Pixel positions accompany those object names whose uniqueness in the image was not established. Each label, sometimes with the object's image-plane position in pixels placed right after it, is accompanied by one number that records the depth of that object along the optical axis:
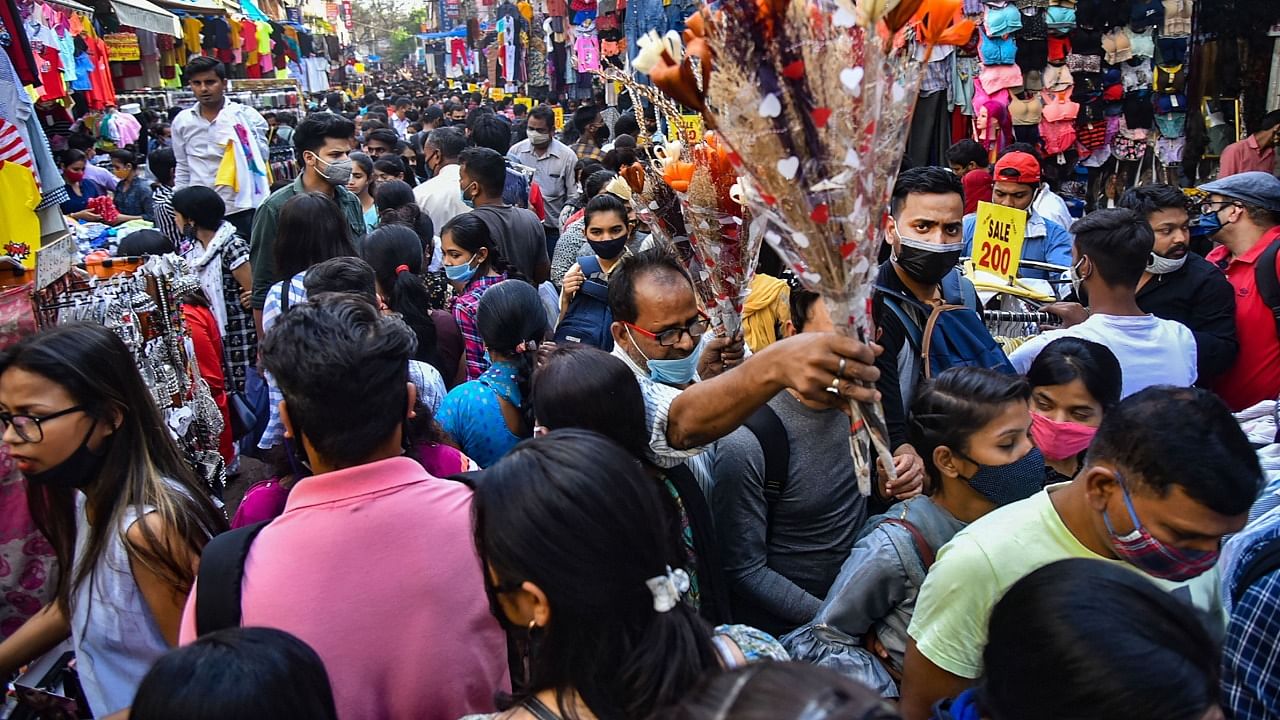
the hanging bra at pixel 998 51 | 8.25
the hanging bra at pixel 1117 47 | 8.20
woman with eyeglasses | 2.25
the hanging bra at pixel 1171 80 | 8.16
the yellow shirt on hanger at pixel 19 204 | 4.55
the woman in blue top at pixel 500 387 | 3.51
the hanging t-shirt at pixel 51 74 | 10.77
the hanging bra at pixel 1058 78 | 8.39
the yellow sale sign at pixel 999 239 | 4.58
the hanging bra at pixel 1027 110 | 8.51
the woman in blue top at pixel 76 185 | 10.05
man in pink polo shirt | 1.88
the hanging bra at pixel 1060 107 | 8.47
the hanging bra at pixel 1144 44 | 8.16
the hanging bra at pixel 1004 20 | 8.09
